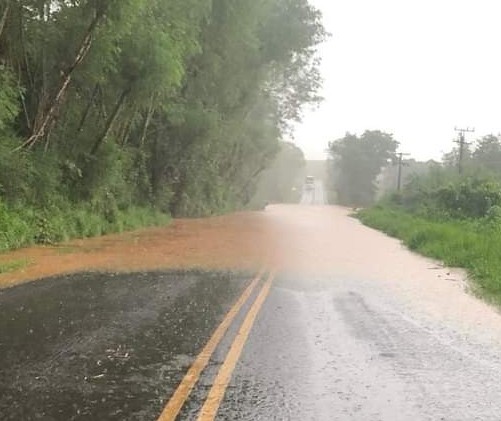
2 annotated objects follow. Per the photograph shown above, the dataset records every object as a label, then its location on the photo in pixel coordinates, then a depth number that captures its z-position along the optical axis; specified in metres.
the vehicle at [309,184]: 166.30
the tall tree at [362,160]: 92.69
